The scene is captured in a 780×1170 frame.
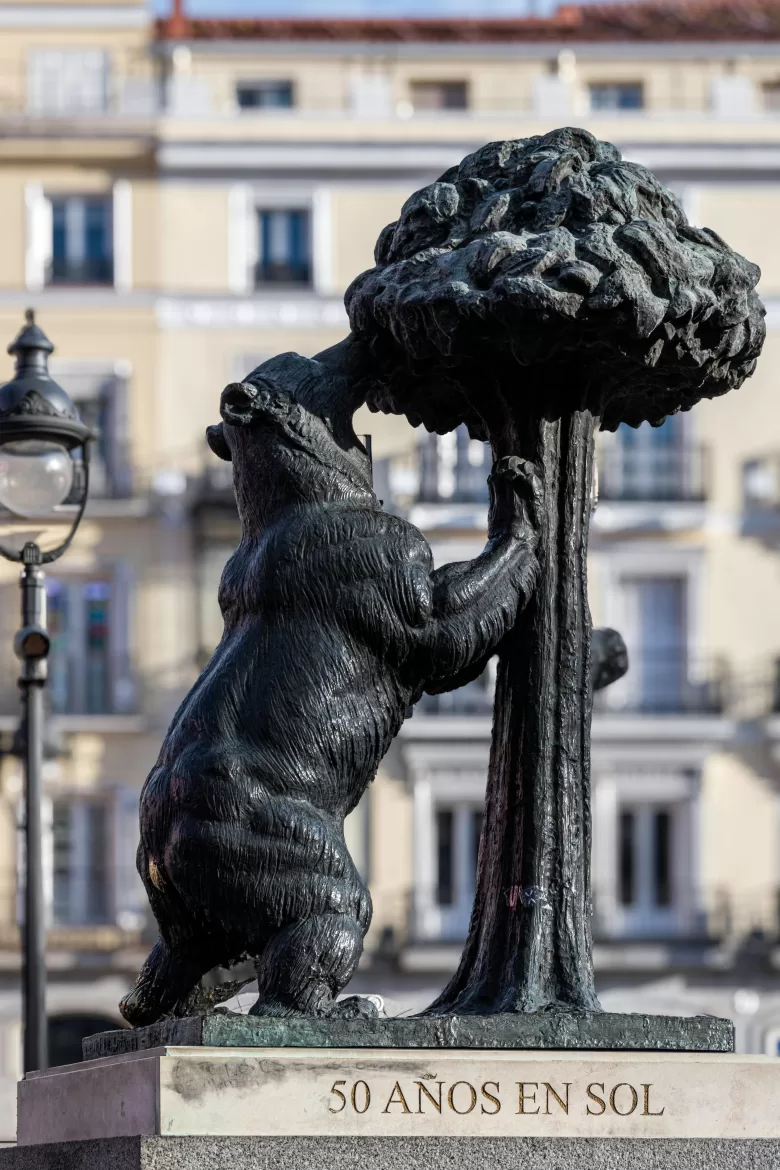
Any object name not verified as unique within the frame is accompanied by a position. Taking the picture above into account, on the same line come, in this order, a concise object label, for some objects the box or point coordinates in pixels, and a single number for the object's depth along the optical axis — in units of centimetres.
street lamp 2017
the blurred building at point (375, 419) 7035
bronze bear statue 1200
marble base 1107
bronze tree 1256
